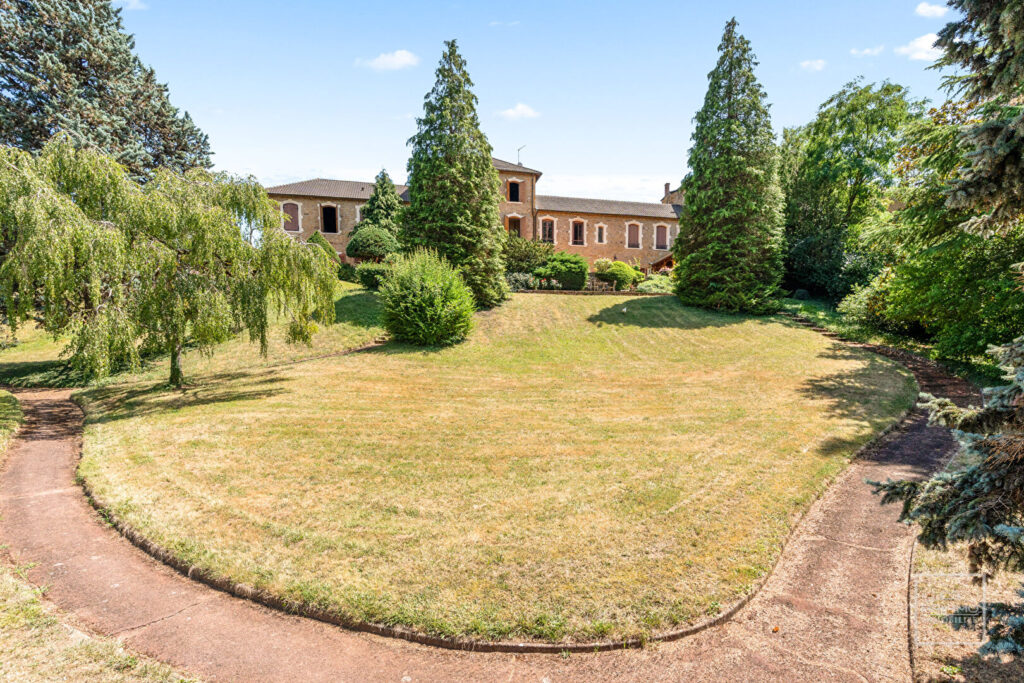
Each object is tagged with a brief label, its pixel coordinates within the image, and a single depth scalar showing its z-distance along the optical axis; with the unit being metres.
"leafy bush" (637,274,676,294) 29.41
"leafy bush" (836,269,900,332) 19.12
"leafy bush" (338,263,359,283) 29.53
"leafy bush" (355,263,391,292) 26.41
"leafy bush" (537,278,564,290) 29.32
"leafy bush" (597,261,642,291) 31.34
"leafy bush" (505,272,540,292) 28.66
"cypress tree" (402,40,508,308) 23.05
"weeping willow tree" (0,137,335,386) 9.68
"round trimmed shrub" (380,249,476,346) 19.55
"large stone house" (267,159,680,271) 37.41
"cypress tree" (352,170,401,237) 32.19
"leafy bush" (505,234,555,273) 29.80
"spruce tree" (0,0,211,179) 18.33
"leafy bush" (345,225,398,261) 29.98
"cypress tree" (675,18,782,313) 23.92
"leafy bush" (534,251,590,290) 29.44
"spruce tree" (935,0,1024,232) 3.50
